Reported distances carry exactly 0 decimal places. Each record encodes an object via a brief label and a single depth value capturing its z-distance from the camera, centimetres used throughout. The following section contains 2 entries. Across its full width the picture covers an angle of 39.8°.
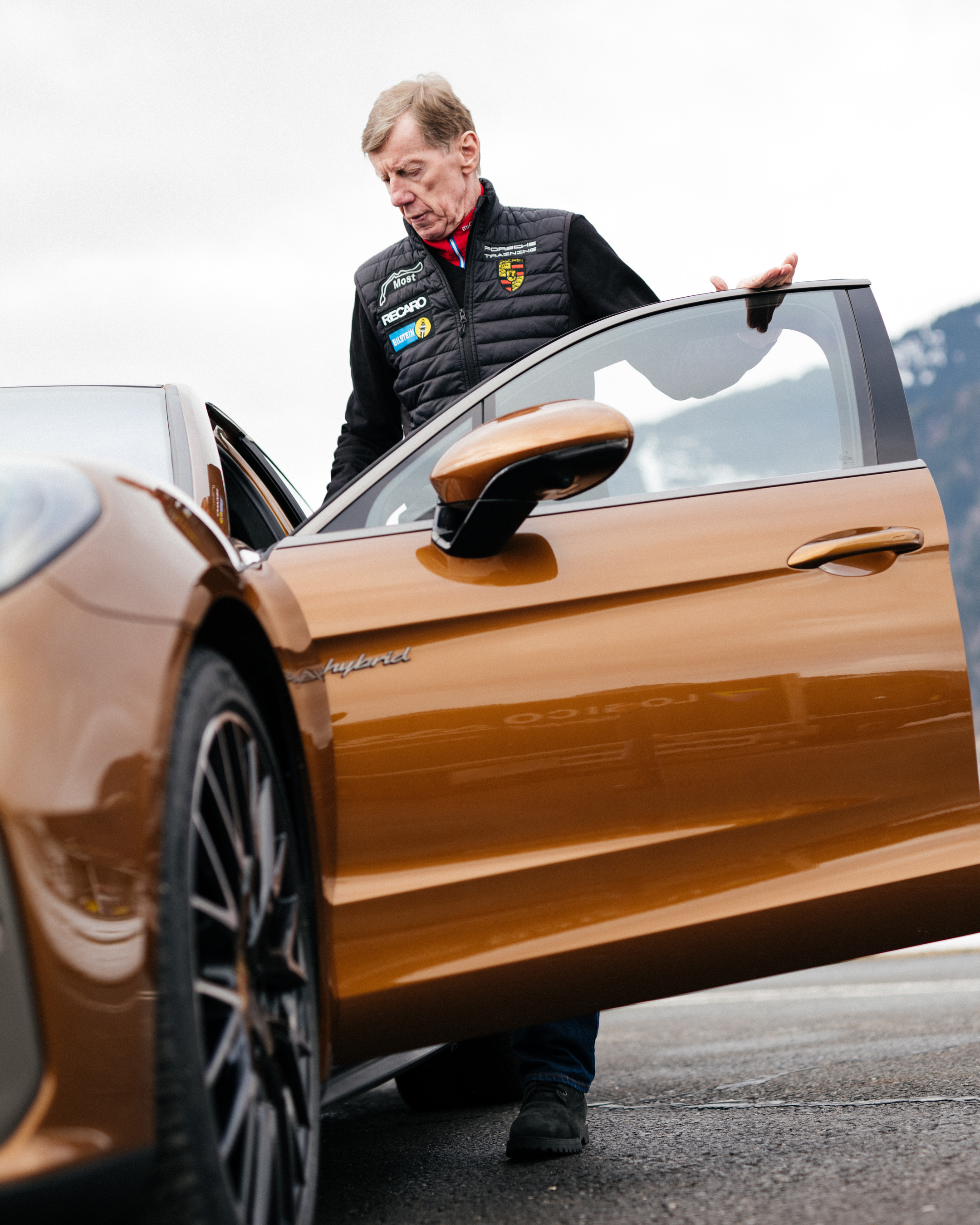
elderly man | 310
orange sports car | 152
